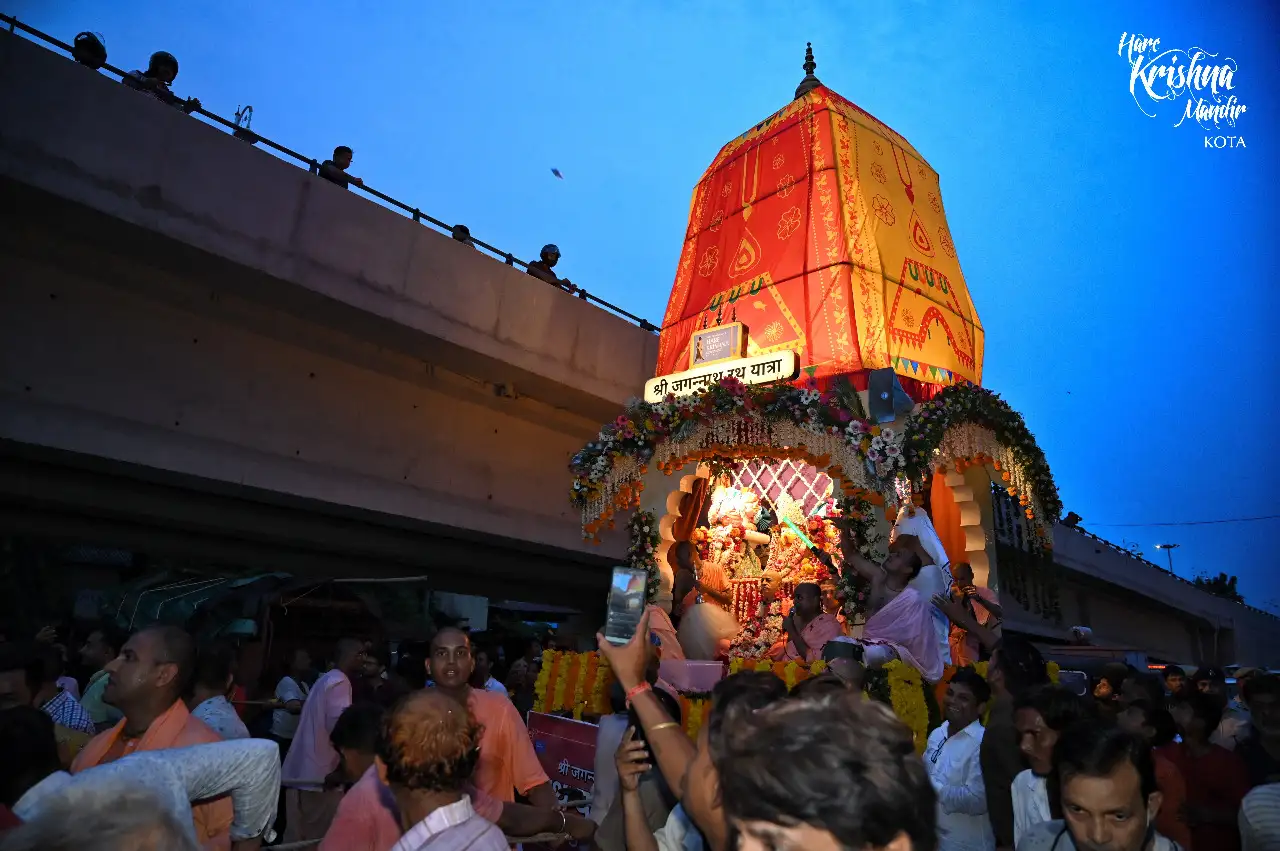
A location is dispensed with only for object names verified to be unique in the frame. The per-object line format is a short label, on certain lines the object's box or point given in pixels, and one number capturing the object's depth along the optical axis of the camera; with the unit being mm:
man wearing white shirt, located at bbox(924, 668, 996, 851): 3680
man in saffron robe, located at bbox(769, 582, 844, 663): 7352
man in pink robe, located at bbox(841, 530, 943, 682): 6500
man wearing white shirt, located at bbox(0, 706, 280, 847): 1251
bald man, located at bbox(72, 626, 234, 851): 2715
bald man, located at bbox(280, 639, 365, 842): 4848
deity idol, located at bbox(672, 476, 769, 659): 10219
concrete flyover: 8930
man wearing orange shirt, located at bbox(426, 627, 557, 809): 3504
